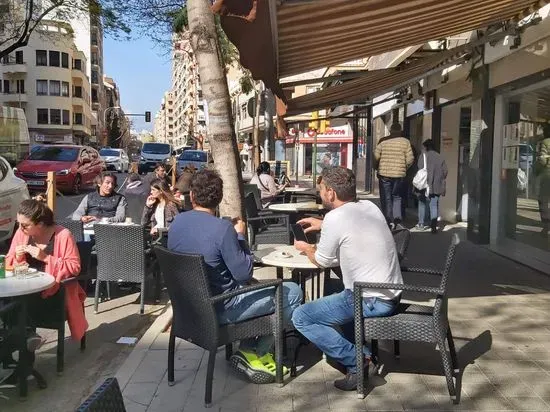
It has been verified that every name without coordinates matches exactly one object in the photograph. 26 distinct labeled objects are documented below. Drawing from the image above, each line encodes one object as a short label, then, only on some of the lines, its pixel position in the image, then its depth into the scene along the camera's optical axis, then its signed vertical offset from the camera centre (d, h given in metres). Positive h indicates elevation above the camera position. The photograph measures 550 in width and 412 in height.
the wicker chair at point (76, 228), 6.36 -0.74
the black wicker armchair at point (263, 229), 7.98 -0.99
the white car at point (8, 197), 9.77 -0.67
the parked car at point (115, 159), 38.65 -0.16
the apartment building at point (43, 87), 67.06 +7.71
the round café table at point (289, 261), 4.35 -0.76
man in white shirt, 3.79 -0.66
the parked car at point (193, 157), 31.67 -0.01
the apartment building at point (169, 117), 186.00 +12.32
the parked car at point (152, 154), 35.47 +0.16
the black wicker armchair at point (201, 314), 3.71 -0.99
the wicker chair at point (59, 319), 4.50 -1.20
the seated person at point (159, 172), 10.60 -0.28
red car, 19.48 -0.35
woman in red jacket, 4.46 -0.72
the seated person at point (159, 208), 7.52 -0.63
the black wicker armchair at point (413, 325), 3.65 -1.01
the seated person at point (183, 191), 9.59 -0.58
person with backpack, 11.34 -0.40
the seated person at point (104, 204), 7.65 -0.59
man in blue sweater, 3.88 -0.67
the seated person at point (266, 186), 11.09 -0.52
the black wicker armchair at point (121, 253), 6.23 -0.98
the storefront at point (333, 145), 47.75 +1.01
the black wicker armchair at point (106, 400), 1.59 -0.66
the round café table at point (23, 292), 3.87 -0.85
